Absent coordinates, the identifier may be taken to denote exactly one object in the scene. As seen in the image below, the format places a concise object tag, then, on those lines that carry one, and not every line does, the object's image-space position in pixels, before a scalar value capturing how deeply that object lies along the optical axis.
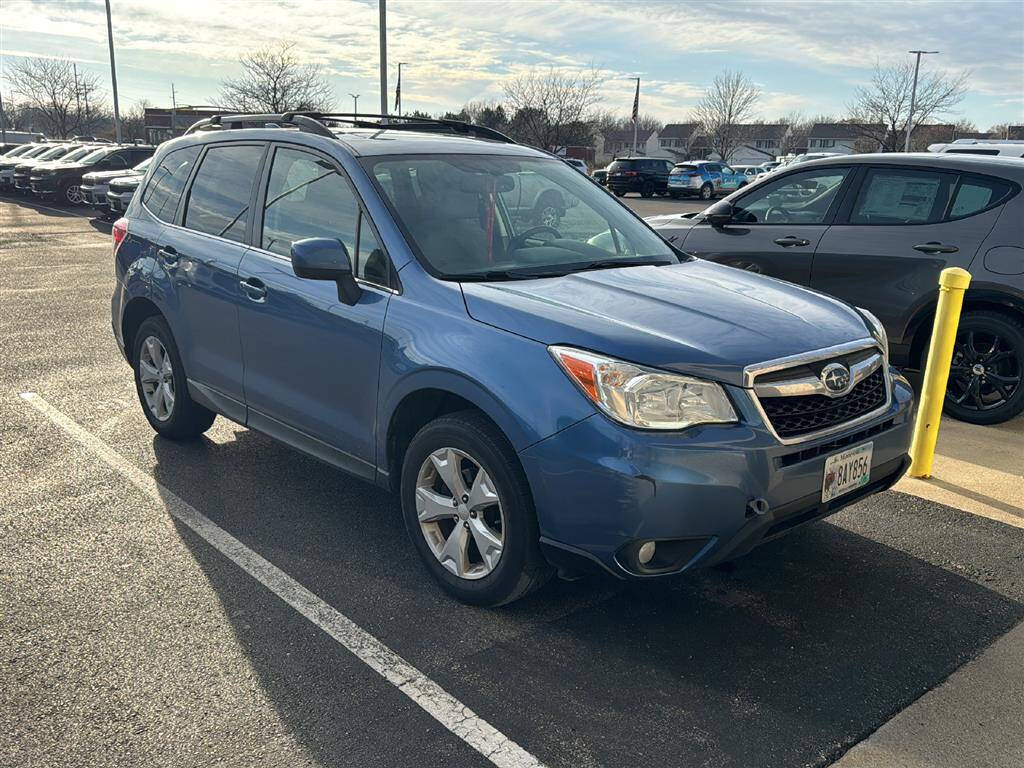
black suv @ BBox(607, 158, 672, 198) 37.66
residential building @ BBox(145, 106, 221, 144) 70.06
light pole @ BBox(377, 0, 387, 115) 20.23
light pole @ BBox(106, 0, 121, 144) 39.50
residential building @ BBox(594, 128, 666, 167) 90.88
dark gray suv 5.75
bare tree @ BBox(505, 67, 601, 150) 55.44
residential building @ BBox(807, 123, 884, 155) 95.56
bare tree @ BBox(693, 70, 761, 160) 71.88
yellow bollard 4.64
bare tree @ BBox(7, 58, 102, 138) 68.44
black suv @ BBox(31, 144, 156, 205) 24.53
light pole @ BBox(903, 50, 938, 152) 54.91
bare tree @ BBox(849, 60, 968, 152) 56.62
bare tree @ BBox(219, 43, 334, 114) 48.53
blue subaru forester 2.93
